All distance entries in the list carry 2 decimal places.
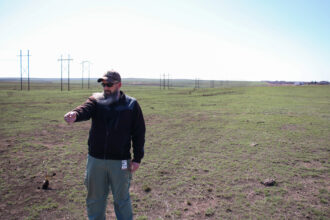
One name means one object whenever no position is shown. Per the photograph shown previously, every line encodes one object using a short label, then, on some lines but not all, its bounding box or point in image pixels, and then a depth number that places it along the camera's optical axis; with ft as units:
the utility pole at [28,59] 152.53
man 8.89
